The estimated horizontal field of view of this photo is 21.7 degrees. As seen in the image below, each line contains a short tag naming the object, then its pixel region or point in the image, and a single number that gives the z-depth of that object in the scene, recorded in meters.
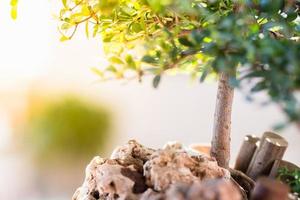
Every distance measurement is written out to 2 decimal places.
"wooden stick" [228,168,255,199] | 0.83
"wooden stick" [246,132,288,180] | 0.86
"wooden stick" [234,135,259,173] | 0.91
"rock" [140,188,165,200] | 0.69
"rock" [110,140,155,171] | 0.77
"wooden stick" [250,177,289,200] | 0.65
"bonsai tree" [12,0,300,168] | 0.65
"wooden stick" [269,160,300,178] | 0.85
